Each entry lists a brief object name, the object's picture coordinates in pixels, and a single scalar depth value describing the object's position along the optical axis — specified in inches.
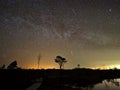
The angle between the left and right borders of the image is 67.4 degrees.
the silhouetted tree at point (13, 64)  1059.9
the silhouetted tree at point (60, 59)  1277.4
